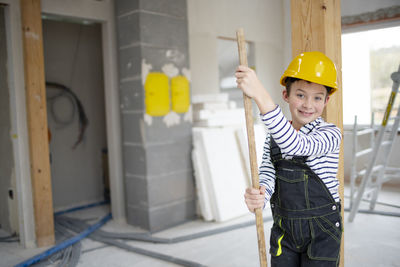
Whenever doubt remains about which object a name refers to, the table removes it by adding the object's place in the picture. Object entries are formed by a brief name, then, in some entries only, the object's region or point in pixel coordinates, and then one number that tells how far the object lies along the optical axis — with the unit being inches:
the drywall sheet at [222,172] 158.4
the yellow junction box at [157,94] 150.5
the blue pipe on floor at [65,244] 119.3
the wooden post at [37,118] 132.1
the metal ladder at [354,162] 171.0
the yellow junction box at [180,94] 158.9
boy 56.3
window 218.5
